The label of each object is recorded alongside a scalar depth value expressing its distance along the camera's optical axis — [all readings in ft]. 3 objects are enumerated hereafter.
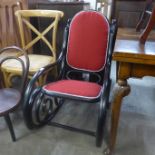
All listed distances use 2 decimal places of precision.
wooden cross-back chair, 5.58
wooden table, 2.83
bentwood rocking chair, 4.32
